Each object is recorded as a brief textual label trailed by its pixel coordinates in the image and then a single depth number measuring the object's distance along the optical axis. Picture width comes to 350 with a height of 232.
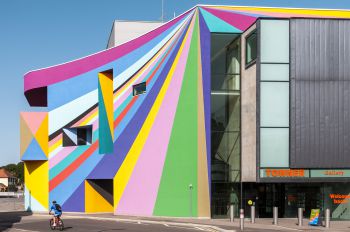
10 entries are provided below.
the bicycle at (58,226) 25.09
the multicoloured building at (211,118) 28.72
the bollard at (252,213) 28.61
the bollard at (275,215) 27.96
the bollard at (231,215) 29.42
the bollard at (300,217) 27.09
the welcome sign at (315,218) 27.00
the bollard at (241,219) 24.98
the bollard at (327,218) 26.38
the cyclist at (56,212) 25.33
